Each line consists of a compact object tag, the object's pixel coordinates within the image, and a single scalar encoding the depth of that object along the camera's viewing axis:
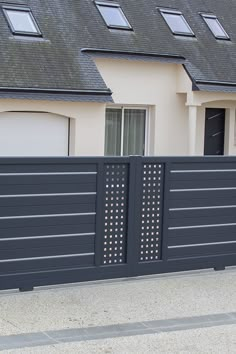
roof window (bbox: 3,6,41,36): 16.80
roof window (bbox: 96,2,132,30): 18.48
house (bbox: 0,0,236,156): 16.16
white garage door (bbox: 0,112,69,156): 16.05
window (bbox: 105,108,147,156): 18.70
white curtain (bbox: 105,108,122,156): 18.64
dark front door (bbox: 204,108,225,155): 20.62
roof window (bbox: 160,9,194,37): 19.70
